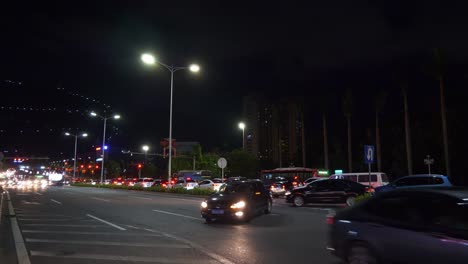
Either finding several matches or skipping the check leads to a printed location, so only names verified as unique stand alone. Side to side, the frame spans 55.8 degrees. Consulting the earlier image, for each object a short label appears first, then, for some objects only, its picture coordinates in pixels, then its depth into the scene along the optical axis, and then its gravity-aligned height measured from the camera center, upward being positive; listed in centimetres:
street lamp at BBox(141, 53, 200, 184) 2829 +792
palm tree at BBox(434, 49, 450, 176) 4385 +1089
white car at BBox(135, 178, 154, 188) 5594 +5
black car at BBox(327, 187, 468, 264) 562 -63
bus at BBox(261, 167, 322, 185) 4294 +96
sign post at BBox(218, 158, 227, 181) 3192 +144
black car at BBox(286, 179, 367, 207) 2270 -48
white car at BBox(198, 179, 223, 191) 4012 -5
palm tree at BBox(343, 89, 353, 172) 6350 +1072
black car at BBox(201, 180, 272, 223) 1553 -72
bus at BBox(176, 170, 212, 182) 6196 +121
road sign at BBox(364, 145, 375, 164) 2089 +137
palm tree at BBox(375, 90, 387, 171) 5869 +989
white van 2947 +35
